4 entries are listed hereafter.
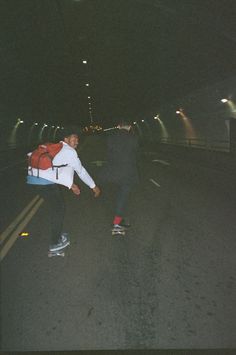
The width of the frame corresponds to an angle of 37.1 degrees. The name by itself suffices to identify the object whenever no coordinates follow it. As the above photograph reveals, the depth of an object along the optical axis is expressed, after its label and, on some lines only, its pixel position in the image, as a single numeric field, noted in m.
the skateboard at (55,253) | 5.90
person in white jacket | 5.31
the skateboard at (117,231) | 7.18
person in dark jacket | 6.81
